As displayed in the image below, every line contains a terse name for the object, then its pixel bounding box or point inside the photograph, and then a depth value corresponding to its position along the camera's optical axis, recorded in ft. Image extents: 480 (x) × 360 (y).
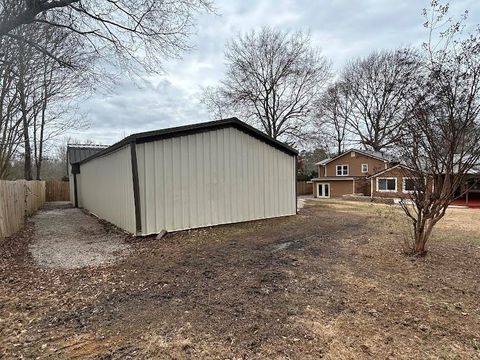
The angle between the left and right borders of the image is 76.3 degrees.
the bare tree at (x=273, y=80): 84.94
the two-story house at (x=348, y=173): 92.17
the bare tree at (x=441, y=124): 16.99
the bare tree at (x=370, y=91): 96.68
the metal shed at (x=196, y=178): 25.16
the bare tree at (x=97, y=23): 22.44
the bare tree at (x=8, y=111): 25.85
